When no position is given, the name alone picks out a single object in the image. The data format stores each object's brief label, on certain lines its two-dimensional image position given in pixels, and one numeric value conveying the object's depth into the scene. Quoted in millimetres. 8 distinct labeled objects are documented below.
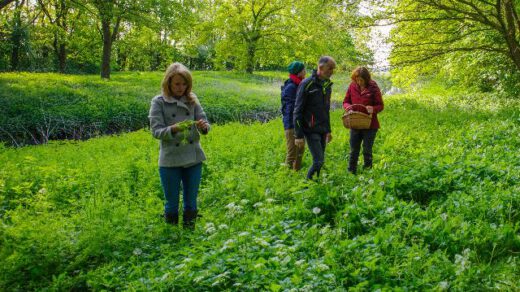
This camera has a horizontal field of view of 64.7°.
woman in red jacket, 7273
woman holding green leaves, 4926
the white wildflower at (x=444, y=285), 3422
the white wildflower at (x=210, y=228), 4817
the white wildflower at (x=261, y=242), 4277
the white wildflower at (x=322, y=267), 3717
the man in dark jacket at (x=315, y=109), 6340
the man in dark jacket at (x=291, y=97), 7340
